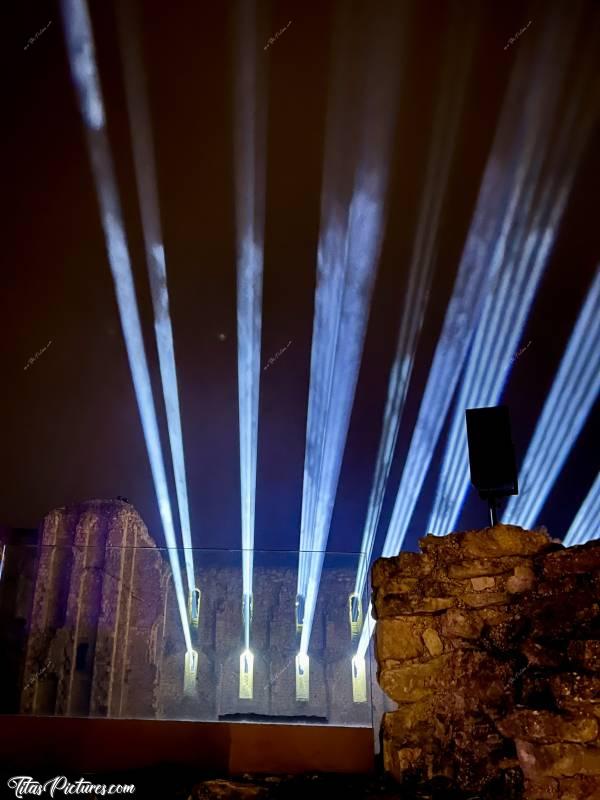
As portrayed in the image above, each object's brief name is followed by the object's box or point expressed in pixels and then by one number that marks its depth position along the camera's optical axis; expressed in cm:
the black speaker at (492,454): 497
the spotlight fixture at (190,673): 436
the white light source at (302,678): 420
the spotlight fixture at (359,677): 440
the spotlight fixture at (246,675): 438
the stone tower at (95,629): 451
